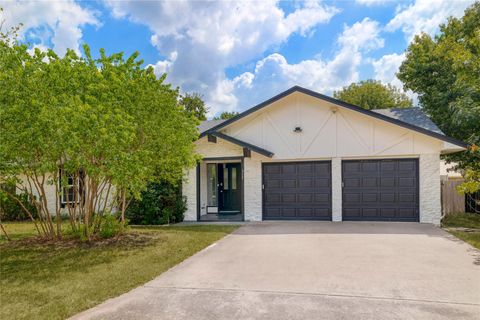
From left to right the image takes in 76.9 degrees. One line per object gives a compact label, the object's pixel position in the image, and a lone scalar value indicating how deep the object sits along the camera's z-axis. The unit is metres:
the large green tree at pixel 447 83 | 11.59
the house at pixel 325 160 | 11.05
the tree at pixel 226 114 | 40.24
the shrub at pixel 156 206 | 11.84
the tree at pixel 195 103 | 34.25
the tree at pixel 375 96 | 32.44
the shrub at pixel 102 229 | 9.05
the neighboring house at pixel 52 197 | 14.94
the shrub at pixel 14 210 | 14.38
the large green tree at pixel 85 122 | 6.86
